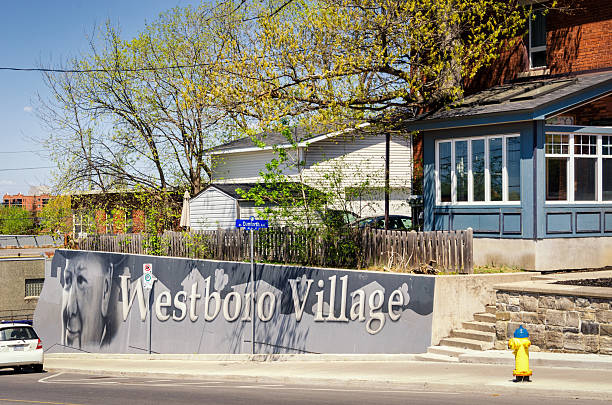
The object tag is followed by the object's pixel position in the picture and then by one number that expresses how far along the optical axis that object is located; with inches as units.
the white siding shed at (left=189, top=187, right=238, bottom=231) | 1058.1
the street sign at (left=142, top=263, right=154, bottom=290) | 971.9
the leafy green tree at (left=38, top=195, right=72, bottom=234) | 1396.8
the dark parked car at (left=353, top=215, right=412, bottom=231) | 1061.1
